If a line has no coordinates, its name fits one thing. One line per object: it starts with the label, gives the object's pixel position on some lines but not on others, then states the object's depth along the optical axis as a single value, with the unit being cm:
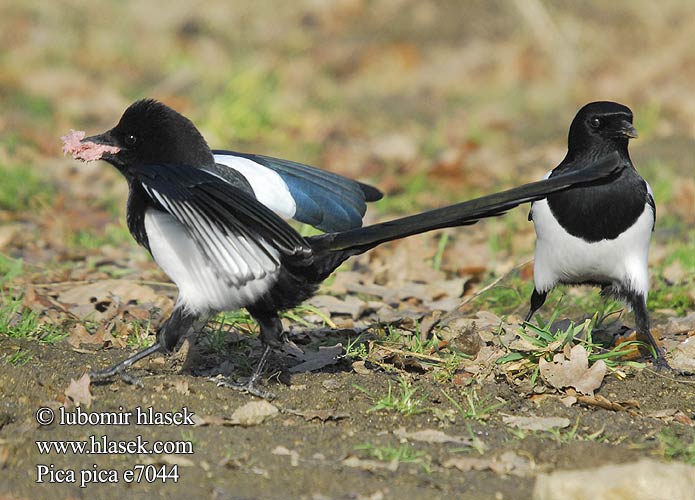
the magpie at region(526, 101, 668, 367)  824
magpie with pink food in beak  688
